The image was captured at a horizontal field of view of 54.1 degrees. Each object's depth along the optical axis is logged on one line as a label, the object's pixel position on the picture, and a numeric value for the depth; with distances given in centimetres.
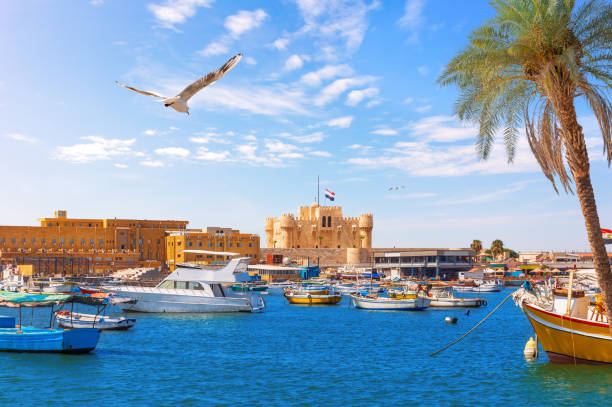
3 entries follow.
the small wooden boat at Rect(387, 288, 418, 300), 6241
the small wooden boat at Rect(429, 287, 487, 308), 5819
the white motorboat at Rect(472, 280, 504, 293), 9350
